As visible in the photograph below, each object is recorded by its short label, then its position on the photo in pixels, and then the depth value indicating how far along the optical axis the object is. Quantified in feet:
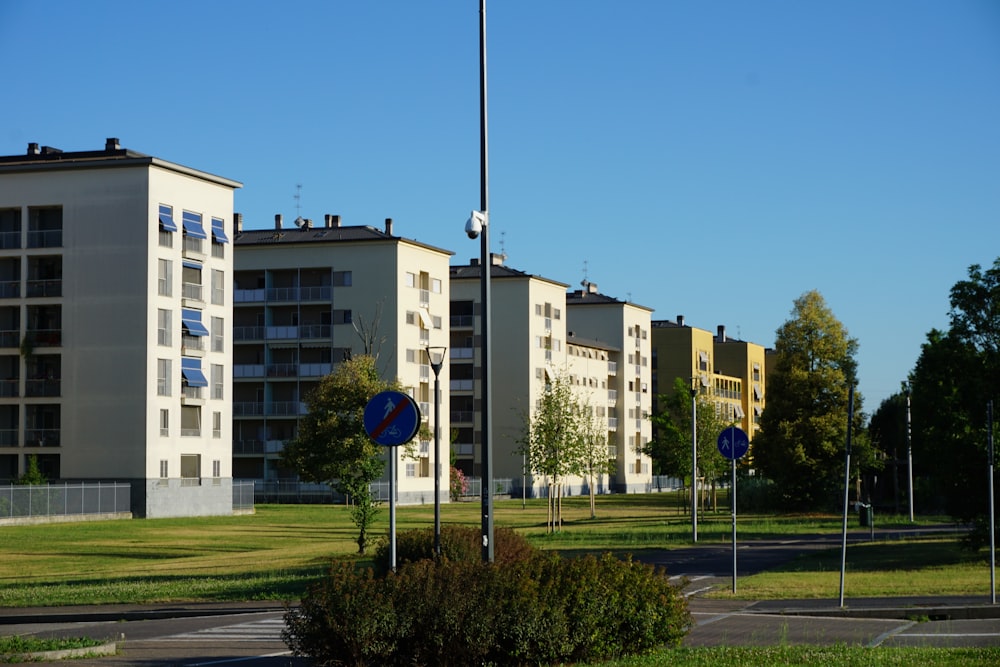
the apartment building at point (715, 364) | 486.79
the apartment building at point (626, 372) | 426.92
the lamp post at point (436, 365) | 83.16
